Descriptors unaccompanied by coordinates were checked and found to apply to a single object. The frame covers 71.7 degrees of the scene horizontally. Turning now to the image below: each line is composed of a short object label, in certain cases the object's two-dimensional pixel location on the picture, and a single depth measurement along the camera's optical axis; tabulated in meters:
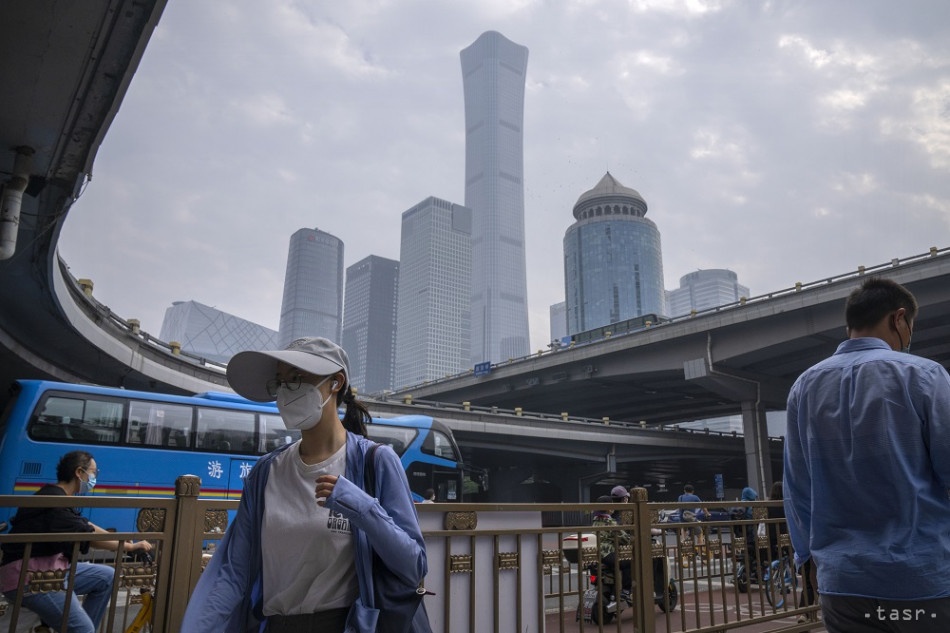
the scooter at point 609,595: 5.70
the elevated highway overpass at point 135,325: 8.60
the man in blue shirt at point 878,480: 2.15
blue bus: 11.86
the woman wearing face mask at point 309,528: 1.95
